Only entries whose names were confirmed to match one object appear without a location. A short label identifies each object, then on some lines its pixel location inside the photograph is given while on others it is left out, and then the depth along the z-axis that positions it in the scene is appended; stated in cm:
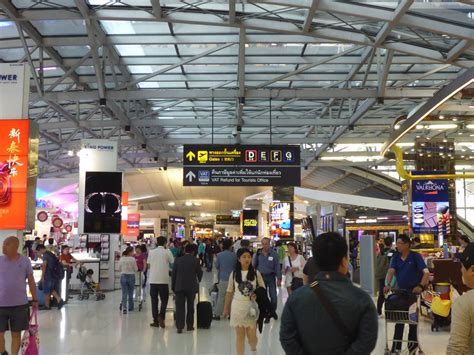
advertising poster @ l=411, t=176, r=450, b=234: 1463
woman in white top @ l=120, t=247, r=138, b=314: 1220
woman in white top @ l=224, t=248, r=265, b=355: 674
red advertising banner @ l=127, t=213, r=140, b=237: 3262
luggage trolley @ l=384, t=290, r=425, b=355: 679
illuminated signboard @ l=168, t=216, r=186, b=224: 4484
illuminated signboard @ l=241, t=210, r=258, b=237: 3123
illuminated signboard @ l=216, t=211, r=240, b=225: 4567
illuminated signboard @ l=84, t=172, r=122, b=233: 1470
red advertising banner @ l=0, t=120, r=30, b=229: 723
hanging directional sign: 1459
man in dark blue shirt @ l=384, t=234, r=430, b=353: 718
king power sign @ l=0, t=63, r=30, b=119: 734
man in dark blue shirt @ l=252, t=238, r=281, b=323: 1093
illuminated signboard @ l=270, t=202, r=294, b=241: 2658
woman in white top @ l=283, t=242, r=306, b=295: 1079
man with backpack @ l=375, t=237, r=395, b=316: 1141
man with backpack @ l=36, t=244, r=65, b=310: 1276
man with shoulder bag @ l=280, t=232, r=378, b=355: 271
